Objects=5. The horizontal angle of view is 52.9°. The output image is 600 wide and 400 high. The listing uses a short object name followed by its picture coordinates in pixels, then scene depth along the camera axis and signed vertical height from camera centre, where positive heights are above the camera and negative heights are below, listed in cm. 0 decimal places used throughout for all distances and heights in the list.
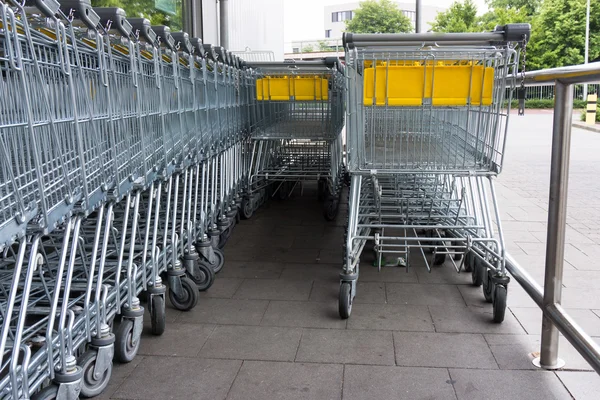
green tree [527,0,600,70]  3409 +255
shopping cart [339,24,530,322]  347 -20
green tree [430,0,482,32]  3500 +389
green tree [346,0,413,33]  6150 +695
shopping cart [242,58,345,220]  593 -38
